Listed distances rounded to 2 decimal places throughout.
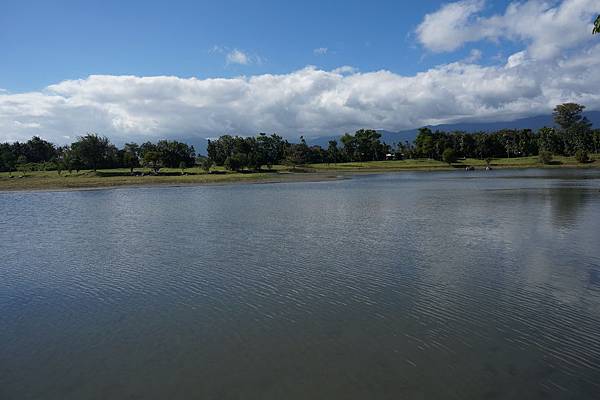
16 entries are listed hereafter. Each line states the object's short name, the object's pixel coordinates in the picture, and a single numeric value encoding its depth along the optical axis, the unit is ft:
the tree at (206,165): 379.55
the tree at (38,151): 498.97
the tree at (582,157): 437.17
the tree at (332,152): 565.94
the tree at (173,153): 437.99
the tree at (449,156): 491.72
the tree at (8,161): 384.70
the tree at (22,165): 372.91
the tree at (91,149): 375.66
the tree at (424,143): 540.52
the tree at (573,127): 490.08
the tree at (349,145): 574.97
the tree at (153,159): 396.78
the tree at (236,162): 400.26
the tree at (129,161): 402.46
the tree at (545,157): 449.84
